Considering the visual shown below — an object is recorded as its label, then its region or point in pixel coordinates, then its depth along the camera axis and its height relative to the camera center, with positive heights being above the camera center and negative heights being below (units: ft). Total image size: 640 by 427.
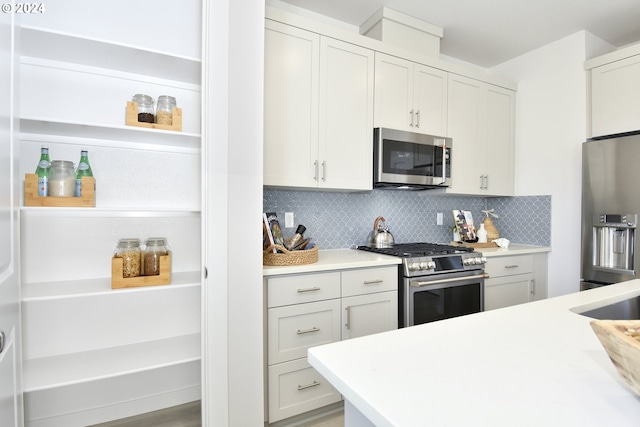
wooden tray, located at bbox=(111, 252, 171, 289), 5.22 -1.08
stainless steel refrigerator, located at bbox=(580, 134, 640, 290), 7.65 +0.09
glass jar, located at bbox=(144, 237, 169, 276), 5.63 -0.74
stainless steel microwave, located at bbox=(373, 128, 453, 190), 7.98 +1.34
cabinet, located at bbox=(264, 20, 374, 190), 6.84 +2.24
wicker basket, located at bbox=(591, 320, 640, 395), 1.70 -0.72
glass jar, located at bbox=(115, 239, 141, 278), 5.39 -0.72
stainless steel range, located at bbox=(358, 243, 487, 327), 7.20 -1.60
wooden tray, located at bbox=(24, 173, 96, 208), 4.82 +0.21
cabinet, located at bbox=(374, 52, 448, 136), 8.09 +2.99
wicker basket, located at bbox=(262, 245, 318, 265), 6.26 -0.85
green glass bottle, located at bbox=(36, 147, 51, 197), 4.90 +0.60
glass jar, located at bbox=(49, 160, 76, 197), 4.99 +0.49
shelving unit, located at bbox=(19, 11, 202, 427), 5.20 -0.41
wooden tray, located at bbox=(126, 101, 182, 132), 5.48 +1.50
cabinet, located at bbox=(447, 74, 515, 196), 9.44 +2.29
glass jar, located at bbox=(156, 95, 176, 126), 5.75 +1.78
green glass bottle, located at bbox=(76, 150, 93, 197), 5.18 +0.67
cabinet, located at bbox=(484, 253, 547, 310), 8.80 -1.89
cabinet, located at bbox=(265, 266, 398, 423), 5.98 -2.14
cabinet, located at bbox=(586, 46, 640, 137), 8.21 +3.12
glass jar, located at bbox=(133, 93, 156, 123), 5.60 +1.78
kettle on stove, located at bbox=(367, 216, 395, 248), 8.79 -0.66
